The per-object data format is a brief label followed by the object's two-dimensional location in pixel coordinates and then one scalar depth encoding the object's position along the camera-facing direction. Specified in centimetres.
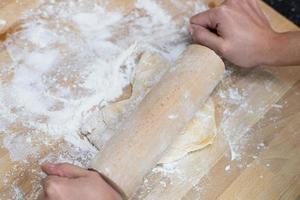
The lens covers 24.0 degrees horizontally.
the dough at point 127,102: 81
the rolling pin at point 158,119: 74
